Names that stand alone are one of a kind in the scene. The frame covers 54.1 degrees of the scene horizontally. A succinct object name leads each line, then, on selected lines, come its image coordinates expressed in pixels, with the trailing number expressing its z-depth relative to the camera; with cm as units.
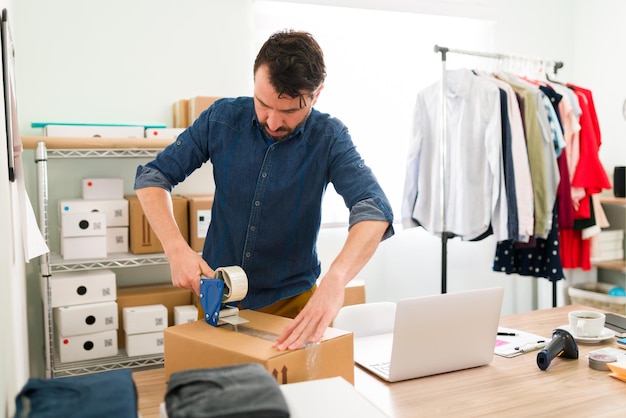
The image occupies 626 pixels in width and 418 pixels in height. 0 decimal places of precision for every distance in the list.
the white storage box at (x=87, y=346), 274
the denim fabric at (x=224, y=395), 81
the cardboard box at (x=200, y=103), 295
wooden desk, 131
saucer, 180
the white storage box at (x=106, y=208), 278
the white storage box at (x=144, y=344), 282
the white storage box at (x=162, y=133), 289
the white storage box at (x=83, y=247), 273
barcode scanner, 159
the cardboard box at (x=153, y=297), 291
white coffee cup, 181
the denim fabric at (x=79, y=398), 80
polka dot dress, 338
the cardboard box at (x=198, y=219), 289
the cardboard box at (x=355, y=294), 327
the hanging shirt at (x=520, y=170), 319
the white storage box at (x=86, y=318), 271
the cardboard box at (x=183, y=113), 312
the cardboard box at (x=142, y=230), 286
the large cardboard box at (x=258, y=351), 118
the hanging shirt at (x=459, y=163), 321
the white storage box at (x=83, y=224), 271
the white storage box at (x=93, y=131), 277
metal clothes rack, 329
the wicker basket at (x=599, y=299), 370
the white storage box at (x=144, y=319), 281
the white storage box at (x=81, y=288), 271
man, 163
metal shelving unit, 268
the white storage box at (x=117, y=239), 289
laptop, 147
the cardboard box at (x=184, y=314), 287
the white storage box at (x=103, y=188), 290
